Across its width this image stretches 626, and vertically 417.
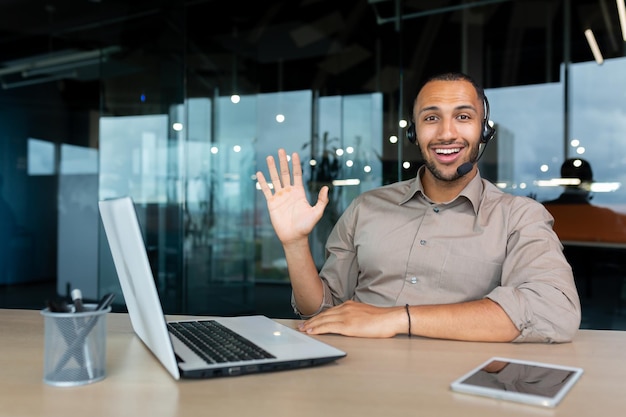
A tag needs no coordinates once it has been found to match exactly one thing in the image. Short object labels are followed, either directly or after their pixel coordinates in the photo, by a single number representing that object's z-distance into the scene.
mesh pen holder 0.91
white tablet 0.86
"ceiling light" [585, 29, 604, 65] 4.21
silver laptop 0.89
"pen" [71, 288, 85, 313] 0.93
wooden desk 0.82
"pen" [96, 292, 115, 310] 0.94
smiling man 1.29
